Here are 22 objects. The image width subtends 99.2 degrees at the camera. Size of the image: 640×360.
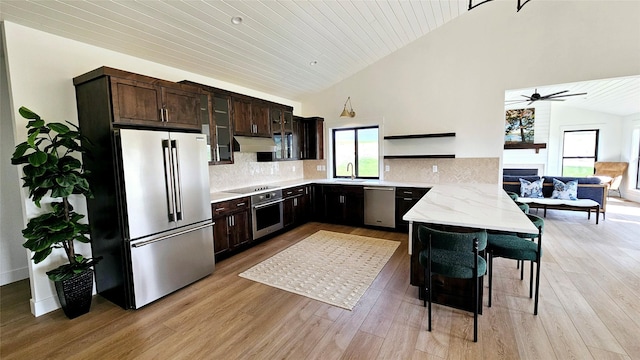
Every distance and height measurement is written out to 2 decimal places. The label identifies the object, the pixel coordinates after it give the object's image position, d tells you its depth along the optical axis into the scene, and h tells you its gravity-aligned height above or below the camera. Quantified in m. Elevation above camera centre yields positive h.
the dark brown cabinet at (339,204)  5.15 -0.87
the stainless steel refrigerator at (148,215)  2.47 -0.51
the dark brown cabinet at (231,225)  3.55 -0.88
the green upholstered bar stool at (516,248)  2.35 -0.83
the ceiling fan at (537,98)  5.57 +1.20
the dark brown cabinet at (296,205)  4.87 -0.84
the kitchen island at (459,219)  2.10 -0.51
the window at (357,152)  5.60 +0.15
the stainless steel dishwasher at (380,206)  4.84 -0.86
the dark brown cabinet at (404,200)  4.64 -0.74
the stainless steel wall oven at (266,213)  4.16 -0.84
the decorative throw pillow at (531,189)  5.97 -0.75
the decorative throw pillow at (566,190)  5.64 -0.75
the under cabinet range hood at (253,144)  4.16 +0.28
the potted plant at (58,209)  2.22 -0.40
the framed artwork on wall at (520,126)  8.16 +0.89
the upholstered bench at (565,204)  5.17 -0.98
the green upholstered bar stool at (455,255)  2.03 -0.80
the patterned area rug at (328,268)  2.82 -1.34
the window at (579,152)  8.16 +0.05
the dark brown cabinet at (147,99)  2.44 +0.64
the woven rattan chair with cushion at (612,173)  7.55 -0.55
